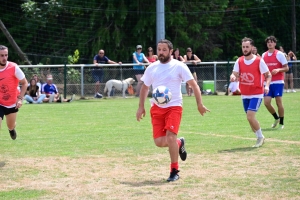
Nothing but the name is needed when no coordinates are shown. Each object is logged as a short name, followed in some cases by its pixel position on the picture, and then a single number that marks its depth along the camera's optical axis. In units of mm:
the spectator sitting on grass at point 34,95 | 24339
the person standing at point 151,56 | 27042
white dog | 26812
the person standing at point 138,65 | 26891
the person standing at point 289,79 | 28559
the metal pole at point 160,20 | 29891
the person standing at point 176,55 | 25738
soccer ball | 8648
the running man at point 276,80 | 14719
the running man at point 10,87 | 11234
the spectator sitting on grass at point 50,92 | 24953
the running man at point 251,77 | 11843
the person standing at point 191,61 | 27312
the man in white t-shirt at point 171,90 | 8656
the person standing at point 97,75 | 26828
